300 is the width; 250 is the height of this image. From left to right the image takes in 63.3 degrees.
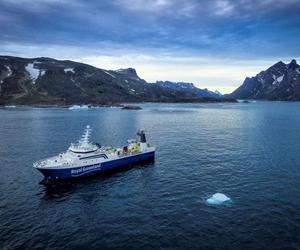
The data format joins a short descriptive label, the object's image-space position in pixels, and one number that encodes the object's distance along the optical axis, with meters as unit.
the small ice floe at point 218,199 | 42.06
